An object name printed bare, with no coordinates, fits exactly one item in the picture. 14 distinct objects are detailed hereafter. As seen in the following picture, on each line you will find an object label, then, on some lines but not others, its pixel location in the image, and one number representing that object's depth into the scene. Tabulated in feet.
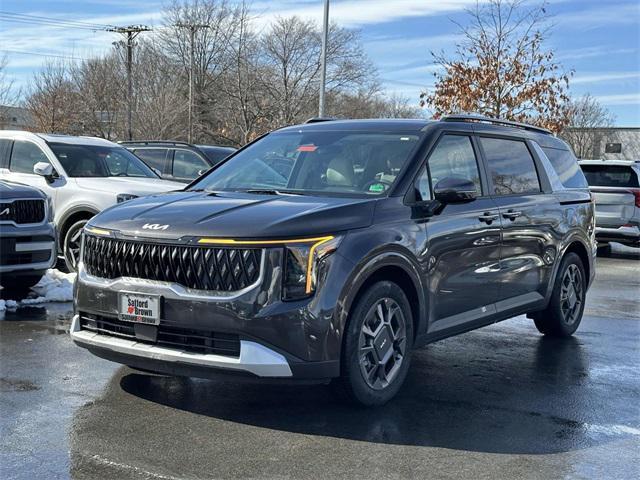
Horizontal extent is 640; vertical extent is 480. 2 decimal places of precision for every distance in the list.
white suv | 33.65
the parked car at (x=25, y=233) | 26.84
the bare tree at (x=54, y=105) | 165.58
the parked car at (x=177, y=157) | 48.03
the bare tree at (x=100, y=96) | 183.83
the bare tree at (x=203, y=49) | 195.72
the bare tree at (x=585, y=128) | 193.77
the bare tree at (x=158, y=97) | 176.35
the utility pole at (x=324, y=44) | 77.56
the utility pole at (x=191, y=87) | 168.25
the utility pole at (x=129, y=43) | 152.35
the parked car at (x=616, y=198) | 50.98
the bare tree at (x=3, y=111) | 136.01
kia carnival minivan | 14.90
